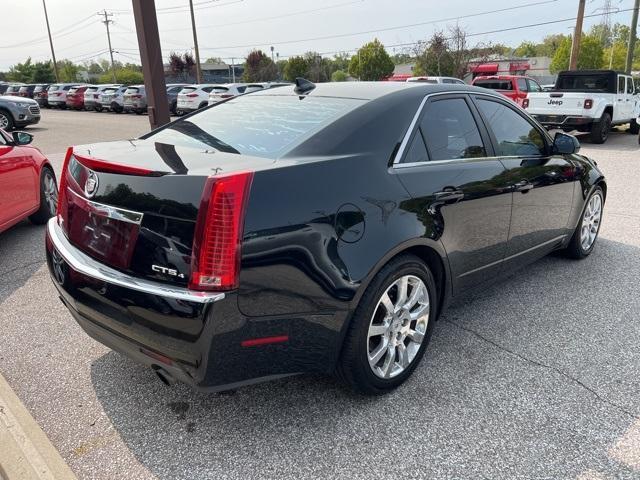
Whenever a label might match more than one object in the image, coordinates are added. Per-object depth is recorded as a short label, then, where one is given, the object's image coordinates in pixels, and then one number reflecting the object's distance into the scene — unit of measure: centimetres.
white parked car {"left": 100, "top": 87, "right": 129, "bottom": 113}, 3014
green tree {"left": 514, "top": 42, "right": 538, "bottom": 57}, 10890
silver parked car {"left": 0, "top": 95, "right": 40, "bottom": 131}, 1833
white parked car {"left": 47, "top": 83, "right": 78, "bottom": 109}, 3625
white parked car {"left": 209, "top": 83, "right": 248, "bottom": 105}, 2442
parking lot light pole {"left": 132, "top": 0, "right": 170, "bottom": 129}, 622
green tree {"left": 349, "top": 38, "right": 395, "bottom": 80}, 4997
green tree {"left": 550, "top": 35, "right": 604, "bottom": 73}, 4938
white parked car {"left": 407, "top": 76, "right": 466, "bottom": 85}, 1455
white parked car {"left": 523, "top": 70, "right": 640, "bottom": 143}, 1377
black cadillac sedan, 218
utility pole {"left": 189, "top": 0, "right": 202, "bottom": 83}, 3778
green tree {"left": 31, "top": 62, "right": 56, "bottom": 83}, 7794
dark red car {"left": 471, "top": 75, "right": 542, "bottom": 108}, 1678
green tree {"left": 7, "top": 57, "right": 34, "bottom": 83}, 8062
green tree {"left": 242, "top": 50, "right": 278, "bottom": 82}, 5947
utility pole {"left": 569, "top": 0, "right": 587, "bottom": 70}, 2148
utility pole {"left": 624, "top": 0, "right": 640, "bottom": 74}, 2398
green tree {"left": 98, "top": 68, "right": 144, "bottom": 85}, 8088
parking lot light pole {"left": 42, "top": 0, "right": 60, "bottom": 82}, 6232
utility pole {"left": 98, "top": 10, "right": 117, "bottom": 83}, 8319
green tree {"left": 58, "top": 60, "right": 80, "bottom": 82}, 9212
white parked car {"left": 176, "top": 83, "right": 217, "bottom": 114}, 2541
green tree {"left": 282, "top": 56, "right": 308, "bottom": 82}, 5584
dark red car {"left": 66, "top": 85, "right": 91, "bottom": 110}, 3456
